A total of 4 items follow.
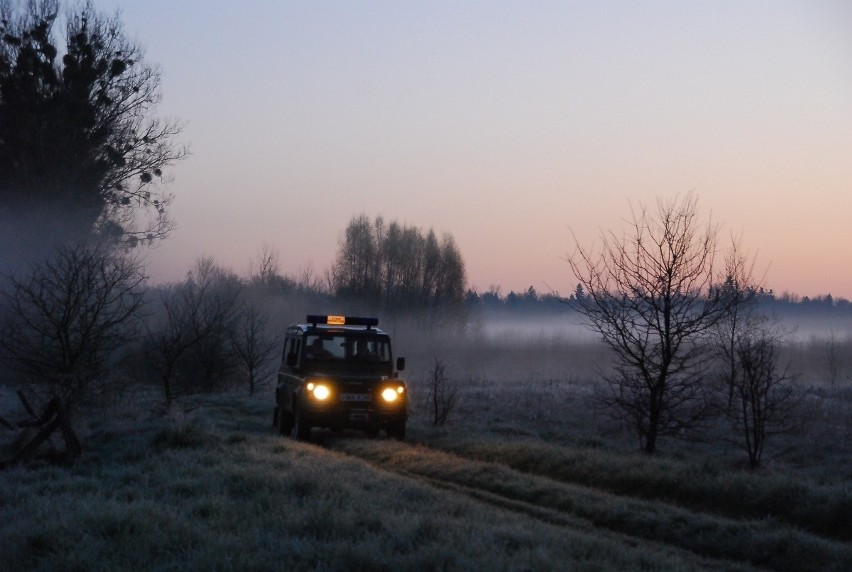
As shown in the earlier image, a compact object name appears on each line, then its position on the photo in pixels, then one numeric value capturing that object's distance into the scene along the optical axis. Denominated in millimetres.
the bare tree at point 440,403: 22750
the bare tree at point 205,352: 36438
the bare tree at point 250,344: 37250
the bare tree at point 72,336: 19203
